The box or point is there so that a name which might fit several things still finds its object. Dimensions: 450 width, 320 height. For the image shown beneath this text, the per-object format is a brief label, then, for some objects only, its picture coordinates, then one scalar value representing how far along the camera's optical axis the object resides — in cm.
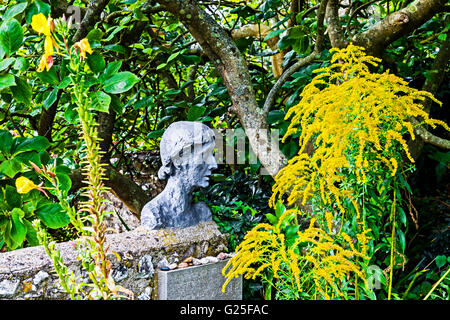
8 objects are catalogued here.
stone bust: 189
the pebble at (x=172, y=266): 177
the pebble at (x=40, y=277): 151
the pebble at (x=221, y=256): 191
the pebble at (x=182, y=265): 178
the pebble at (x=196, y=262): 183
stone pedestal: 149
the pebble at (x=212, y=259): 186
